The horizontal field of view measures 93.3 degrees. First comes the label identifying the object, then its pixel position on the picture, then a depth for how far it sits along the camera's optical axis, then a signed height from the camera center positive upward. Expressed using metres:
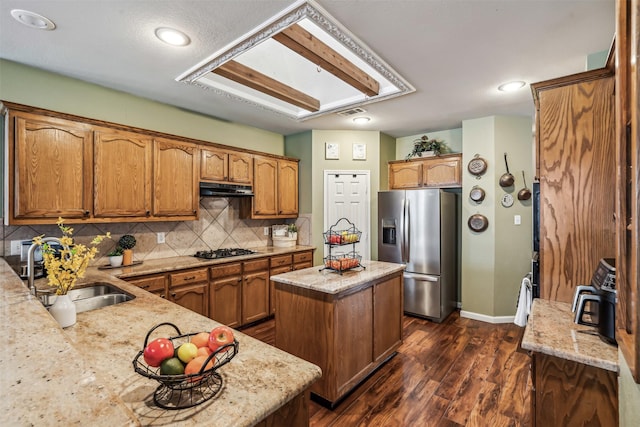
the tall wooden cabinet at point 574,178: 1.69 +0.19
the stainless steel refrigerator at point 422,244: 3.83 -0.43
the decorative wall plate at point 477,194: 3.85 +0.22
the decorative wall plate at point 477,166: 3.83 +0.58
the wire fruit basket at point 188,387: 0.80 -0.53
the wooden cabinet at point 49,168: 2.27 +0.35
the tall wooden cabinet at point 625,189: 0.81 +0.07
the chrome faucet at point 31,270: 1.61 -0.33
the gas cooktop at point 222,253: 3.46 -0.50
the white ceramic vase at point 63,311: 1.36 -0.45
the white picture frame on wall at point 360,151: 4.55 +0.90
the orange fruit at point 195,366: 0.82 -0.43
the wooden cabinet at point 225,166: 3.50 +0.56
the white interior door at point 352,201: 4.52 +0.15
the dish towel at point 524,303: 2.77 -0.87
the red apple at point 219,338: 0.92 -0.39
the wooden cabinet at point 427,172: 4.20 +0.57
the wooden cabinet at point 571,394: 1.19 -0.76
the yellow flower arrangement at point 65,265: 1.40 -0.25
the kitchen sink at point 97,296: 1.96 -0.58
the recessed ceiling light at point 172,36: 2.01 +1.20
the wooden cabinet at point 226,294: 3.24 -0.92
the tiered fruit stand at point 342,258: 2.51 -0.41
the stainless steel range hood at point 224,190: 3.43 +0.25
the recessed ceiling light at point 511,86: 2.84 +1.20
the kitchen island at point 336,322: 2.13 -0.85
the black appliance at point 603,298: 1.24 -0.38
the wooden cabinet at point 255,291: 3.55 -0.96
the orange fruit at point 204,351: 0.87 -0.41
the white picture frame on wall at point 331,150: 4.49 +0.90
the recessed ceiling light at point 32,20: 1.82 +1.19
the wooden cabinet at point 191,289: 2.92 -0.78
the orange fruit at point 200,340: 0.93 -0.40
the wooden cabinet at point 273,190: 4.07 +0.30
